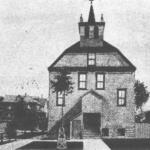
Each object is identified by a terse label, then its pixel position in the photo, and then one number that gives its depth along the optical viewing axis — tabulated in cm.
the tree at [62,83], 2983
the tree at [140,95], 7106
